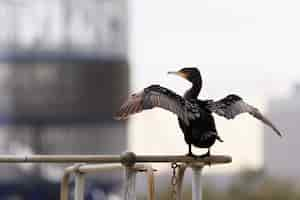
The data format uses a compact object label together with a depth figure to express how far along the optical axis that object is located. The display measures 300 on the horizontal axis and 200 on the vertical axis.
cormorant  17.70
